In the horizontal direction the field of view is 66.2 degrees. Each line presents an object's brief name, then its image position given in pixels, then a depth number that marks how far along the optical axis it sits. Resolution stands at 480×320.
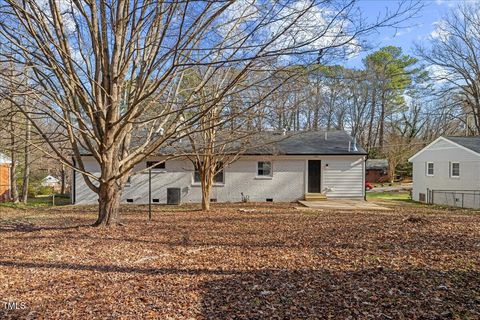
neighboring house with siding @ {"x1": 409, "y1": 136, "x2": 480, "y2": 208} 18.41
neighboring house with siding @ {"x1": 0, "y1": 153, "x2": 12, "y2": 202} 21.68
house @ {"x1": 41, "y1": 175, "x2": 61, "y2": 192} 33.05
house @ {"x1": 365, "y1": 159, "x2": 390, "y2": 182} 40.47
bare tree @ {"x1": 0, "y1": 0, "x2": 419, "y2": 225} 6.42
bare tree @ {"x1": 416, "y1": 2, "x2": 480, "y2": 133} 30.92
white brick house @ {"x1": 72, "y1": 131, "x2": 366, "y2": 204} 18.42
